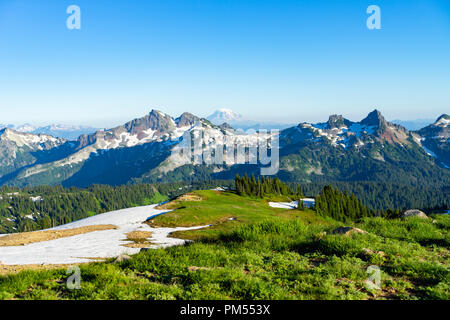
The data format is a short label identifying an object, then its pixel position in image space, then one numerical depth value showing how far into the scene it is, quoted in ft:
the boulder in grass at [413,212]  95.35
